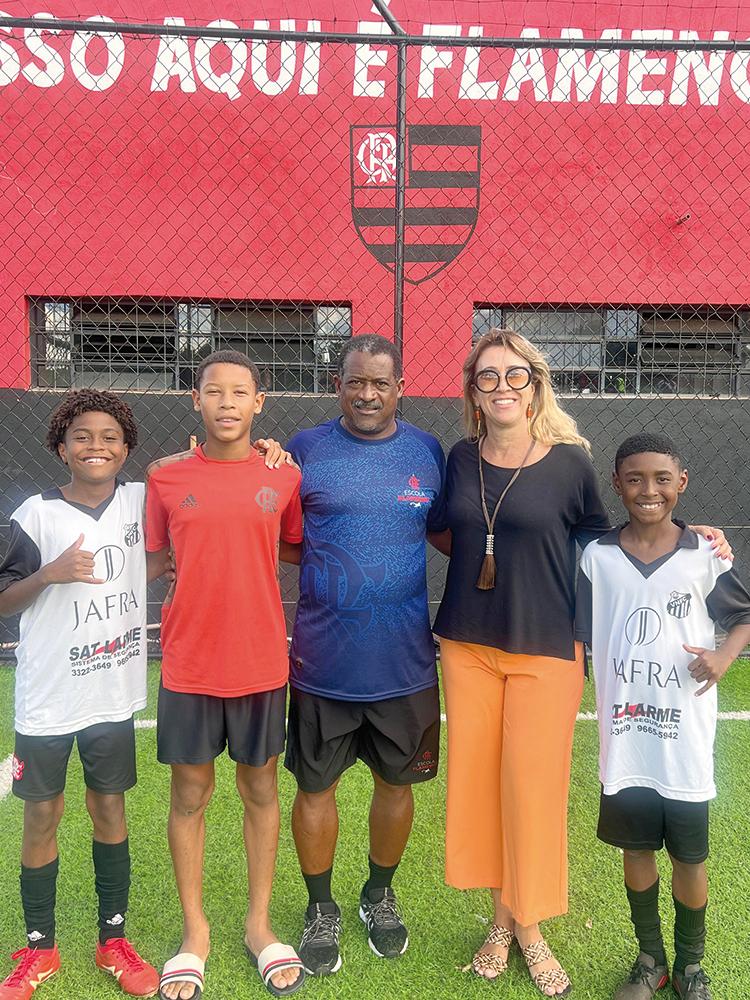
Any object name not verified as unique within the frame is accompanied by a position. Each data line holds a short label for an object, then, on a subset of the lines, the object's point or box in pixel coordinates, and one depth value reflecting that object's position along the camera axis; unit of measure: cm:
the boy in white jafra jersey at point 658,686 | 187
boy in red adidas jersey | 199
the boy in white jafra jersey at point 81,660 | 195
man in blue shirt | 208
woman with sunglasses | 202
